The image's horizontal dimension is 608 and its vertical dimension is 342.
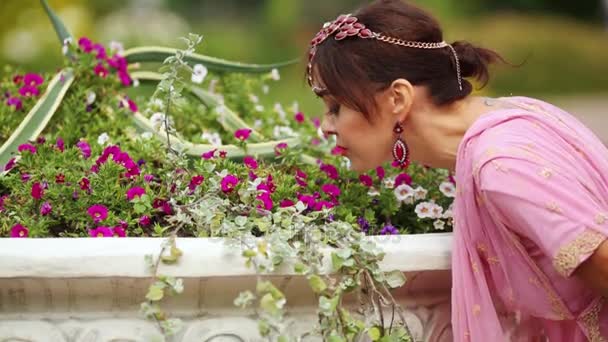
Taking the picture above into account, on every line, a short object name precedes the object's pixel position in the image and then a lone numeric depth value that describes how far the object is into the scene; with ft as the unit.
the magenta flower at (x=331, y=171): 18.48
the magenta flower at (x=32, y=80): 21.77
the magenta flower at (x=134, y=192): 16.16
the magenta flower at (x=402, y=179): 18.33
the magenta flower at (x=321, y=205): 16.66
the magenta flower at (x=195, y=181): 16.51
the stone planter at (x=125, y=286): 13.69
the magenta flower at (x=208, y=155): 18.25
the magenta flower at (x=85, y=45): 21.52
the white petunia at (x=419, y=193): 18.01
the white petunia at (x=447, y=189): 18.10
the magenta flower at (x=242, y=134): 19.33
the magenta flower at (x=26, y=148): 18.10
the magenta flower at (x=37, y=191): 16.14
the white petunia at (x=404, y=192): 17.90
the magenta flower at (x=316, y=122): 23.69
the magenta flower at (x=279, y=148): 19.35
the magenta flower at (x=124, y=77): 21.81
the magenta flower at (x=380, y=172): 18.81
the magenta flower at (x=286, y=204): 16.11
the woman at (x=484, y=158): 12.85
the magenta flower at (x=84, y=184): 16.31
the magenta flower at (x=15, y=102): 21.24
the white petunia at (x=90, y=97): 20.92
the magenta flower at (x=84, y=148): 18.15
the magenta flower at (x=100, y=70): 21.24
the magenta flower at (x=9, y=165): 17.79
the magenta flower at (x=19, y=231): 15.19
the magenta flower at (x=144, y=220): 16.01
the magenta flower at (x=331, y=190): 17.35
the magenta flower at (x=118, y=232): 15.53
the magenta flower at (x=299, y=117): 23.25
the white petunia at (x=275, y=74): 23.18
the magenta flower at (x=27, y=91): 21.53
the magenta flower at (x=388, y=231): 17.03
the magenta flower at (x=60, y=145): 18.59
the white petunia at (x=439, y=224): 17.48
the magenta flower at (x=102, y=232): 15.37
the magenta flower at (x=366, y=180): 18.29
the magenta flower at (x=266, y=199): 15.93
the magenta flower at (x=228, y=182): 16.29
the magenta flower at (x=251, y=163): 17.84
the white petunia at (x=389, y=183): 18.28
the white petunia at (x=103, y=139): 19.22
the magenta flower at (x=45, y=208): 16.05
